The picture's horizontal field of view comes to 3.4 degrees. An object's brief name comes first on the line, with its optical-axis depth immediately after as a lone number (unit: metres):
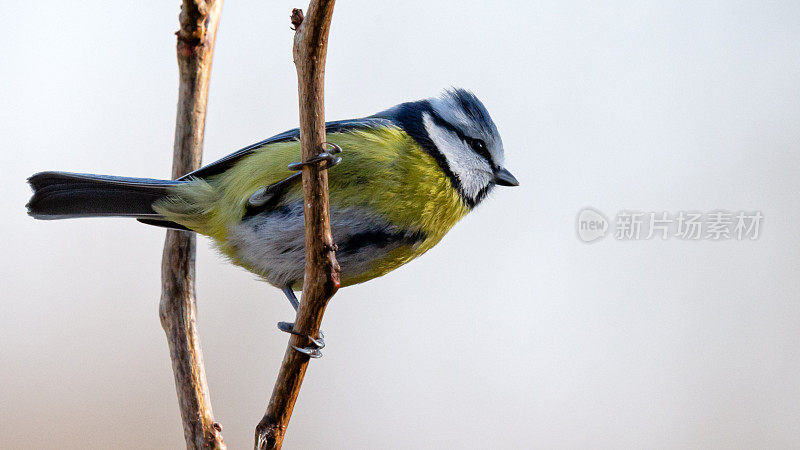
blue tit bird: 3.20
